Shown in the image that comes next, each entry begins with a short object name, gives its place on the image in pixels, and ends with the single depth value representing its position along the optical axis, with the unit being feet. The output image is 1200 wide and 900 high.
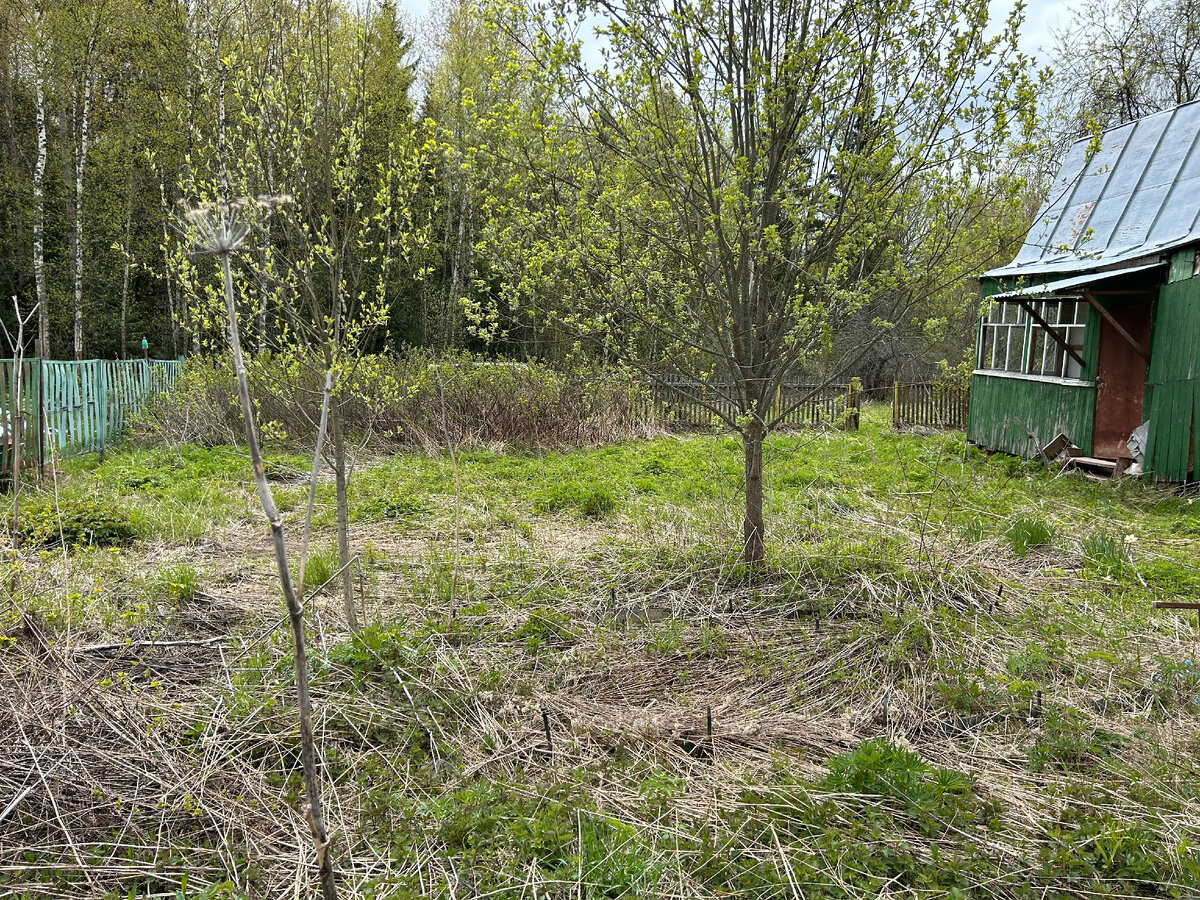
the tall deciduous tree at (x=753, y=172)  13.87
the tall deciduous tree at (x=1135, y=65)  53.21
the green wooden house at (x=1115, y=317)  28.27
